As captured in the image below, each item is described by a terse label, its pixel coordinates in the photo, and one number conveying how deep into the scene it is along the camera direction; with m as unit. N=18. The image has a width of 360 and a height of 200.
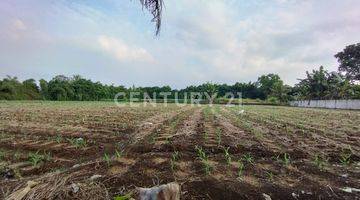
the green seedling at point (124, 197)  3.53
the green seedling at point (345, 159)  5.80
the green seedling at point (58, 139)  7.68
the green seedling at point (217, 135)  7.29
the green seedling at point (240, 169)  4.68
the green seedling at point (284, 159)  5.51
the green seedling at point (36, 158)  5.58
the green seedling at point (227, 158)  5.45
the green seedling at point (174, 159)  5.03
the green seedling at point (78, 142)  7.24
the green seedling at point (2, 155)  6.07
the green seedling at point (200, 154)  5.68
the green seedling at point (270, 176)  4.58
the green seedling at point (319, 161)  5.39
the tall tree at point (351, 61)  53.59
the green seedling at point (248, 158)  5.52
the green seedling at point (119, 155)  5.83
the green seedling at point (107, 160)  5.17
